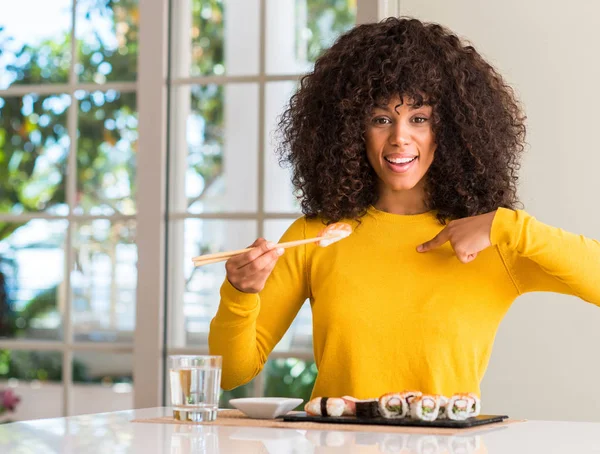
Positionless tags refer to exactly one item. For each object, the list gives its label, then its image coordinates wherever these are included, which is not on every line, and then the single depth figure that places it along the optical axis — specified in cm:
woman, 187
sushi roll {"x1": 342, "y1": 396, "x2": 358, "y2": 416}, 162
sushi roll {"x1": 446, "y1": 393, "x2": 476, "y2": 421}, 157
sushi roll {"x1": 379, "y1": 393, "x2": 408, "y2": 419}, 158
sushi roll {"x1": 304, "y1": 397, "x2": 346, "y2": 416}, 161
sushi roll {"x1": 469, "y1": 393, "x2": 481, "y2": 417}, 159
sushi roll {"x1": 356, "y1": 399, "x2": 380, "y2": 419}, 159
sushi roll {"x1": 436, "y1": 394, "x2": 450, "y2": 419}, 157
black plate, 154
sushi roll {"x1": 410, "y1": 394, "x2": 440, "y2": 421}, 156
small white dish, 164
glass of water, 156
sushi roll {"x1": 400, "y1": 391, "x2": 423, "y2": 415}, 158
